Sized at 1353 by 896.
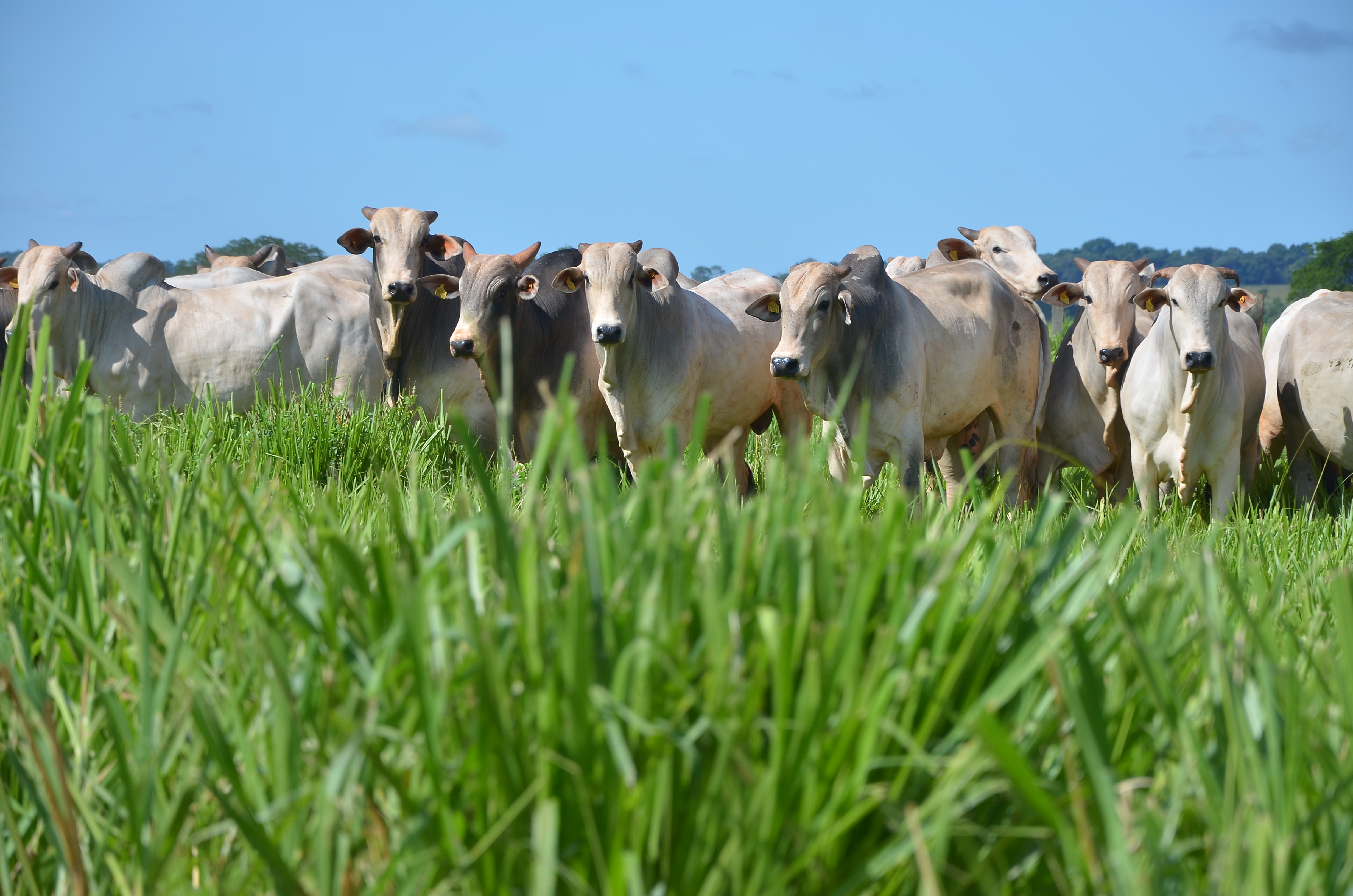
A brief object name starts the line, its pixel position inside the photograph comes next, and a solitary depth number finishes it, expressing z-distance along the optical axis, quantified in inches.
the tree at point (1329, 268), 3988.7
